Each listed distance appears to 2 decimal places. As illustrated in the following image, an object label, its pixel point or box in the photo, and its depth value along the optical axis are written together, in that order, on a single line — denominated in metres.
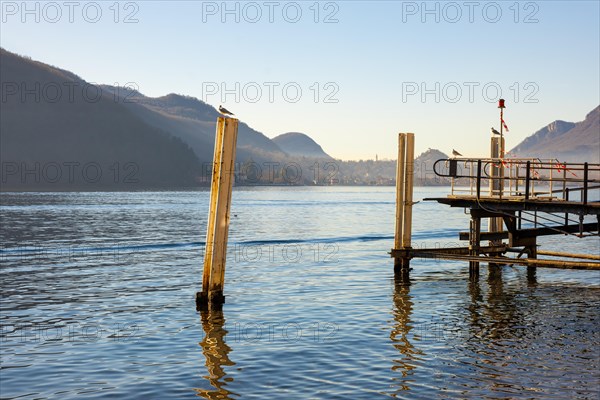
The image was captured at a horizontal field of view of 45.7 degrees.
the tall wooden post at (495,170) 28.89
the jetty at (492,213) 21.73
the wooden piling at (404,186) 25.30
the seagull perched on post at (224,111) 18.65
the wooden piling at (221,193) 18.50
